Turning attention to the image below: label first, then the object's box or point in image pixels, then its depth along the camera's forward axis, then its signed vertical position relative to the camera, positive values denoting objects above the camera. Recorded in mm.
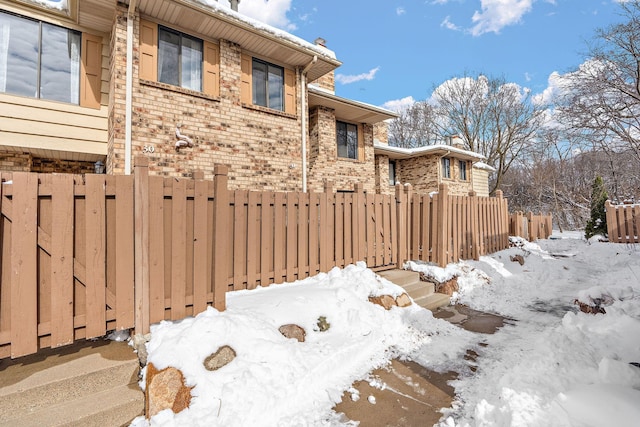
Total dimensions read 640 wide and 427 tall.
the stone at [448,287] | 6047 -1427
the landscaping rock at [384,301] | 4594 -1291
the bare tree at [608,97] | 10719 +4761
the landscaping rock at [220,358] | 2664 -1290
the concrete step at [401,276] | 5597 -1127
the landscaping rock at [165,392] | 2395 -1438
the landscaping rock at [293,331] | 3396 -1316
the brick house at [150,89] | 6102 +3098
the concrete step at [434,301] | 5402 -1563
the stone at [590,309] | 3419 -1089
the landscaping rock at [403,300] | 4805 -1359
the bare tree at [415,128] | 30969 +9744
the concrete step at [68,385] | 2248 -1375
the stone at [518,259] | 8406 -1167
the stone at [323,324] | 3695 -1338
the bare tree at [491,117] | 26969 +9834
